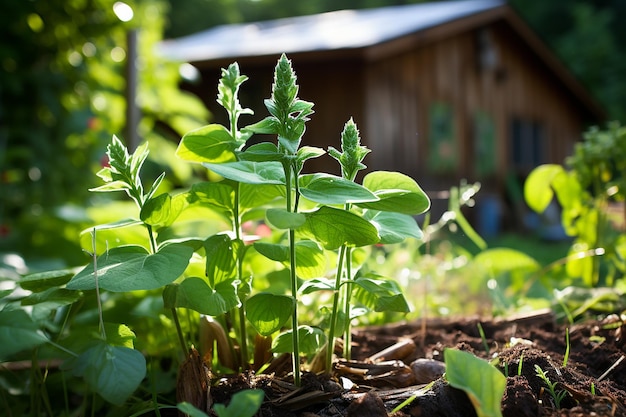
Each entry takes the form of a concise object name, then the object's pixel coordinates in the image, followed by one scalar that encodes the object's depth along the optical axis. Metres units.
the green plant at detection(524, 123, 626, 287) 1.49
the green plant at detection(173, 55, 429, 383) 0.76
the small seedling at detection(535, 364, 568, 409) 0.79
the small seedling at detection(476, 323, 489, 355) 1.04
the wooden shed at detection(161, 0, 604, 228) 7.64
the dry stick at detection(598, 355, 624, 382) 0.94
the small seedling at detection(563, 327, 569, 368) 0.93
